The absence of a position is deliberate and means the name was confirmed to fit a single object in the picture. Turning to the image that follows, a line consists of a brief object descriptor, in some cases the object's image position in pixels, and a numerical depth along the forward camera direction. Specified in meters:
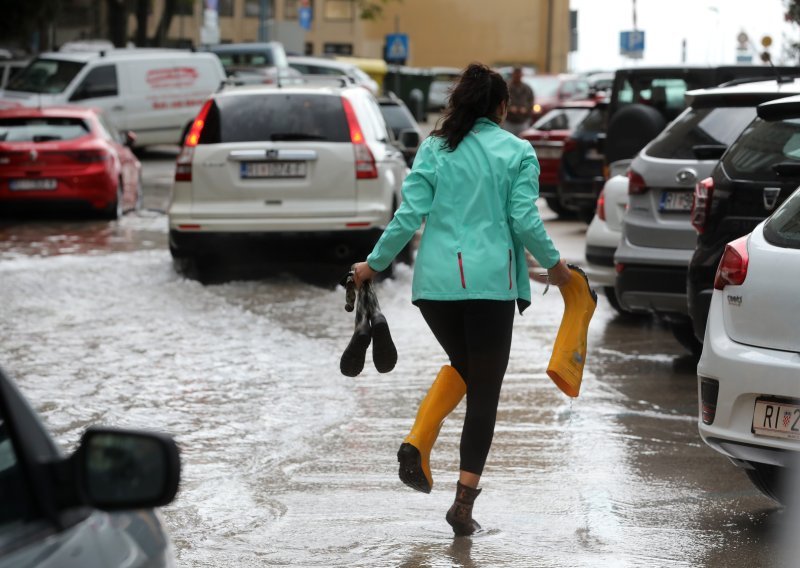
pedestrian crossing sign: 50.84
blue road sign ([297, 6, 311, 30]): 65.25
